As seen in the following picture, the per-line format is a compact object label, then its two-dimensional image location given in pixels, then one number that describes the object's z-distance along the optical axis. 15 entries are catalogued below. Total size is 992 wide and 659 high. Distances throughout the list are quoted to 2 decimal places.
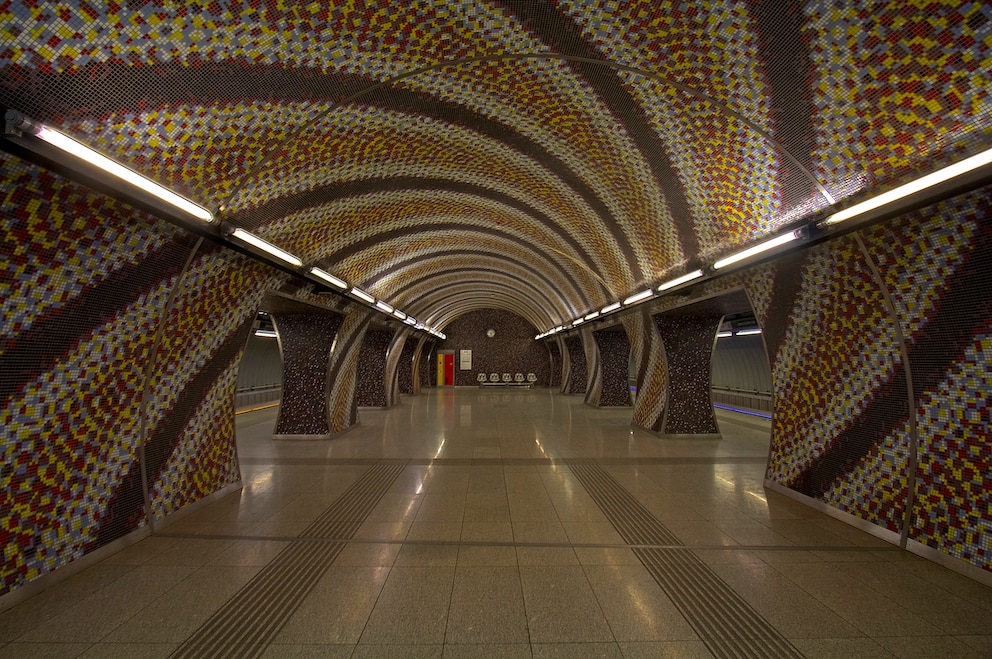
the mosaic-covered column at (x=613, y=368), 17.00
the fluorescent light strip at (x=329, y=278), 6.99
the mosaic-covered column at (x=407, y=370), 23.22
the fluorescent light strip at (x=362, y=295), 9.10
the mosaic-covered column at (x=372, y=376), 17.02
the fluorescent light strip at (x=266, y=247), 4.75
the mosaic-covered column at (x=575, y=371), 23.63
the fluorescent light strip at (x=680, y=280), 6.80
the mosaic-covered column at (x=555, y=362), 30.59
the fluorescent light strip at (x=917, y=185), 2.86
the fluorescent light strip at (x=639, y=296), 8.80
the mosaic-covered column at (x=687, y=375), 10.49
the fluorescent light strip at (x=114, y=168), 2.64
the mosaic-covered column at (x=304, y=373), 10.38
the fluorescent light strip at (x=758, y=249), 4.67
